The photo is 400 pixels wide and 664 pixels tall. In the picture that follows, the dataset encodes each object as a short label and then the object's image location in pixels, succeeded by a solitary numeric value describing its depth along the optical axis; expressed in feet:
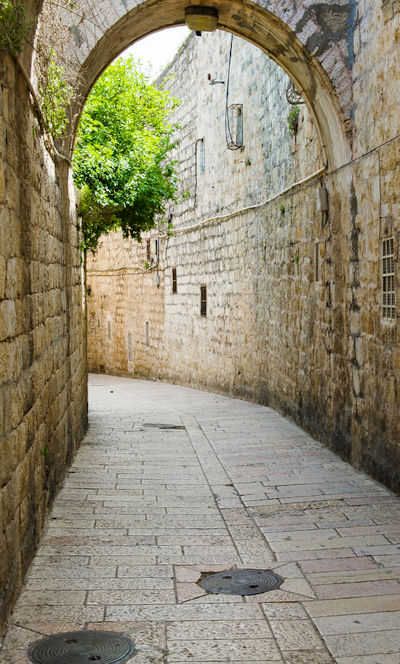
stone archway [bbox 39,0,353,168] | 23.58
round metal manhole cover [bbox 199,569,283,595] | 13.71
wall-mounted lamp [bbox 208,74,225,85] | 48.21
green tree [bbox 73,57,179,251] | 37.86
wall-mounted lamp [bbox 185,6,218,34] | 26.25
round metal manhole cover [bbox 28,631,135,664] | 10.92
